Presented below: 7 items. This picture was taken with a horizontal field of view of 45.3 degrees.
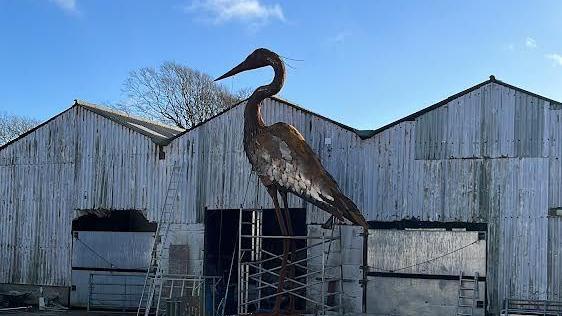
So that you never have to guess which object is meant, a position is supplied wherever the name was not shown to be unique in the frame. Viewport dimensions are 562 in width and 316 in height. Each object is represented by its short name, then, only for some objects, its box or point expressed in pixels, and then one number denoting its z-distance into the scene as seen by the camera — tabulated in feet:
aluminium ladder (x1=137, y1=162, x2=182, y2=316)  67.00
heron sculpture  53.88
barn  54.80
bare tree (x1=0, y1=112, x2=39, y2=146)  212.23
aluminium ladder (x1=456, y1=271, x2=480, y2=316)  55.26
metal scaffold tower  57.06
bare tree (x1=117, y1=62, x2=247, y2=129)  175.11
